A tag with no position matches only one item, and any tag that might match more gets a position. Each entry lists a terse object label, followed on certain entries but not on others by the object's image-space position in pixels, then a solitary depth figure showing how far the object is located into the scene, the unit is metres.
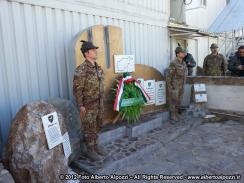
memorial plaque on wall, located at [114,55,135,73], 3.73
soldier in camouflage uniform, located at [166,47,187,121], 4.29
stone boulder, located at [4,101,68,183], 1.99
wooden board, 3.40
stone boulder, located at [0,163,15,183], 1.71
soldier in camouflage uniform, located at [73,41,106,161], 2.61
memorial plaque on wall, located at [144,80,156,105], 4.43
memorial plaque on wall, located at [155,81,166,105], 4.68
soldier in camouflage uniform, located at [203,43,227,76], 5.11
